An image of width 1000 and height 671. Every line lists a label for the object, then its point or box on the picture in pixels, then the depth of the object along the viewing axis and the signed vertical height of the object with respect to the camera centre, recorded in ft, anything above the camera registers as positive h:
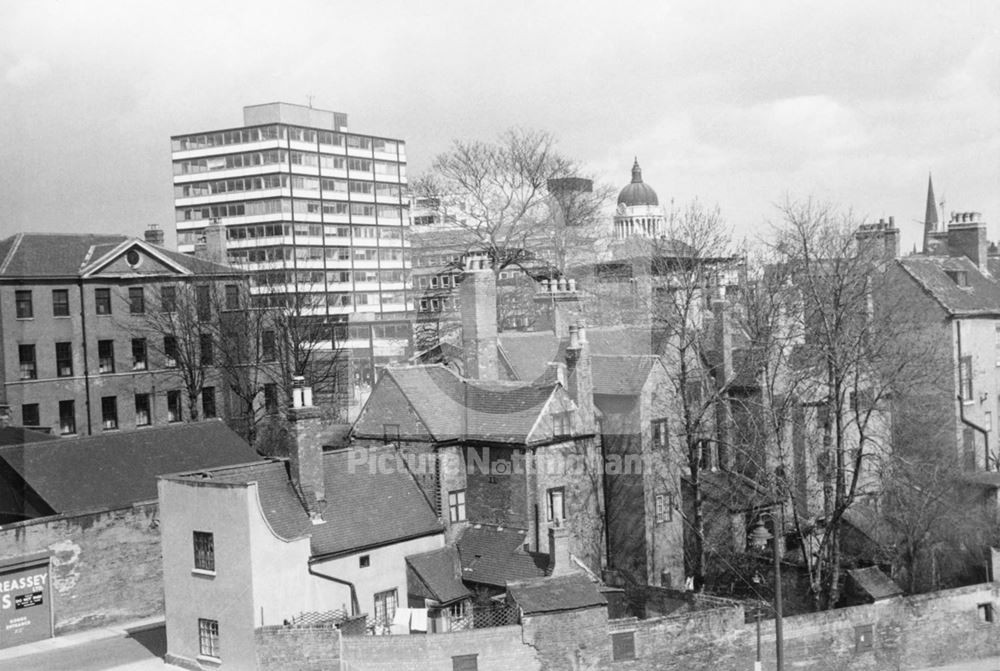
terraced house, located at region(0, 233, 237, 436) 171.01 -2.77
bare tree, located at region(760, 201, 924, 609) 105.19 -7.31
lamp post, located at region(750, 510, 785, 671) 76.89 -22.79
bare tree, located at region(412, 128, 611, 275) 165.78 +15.80
